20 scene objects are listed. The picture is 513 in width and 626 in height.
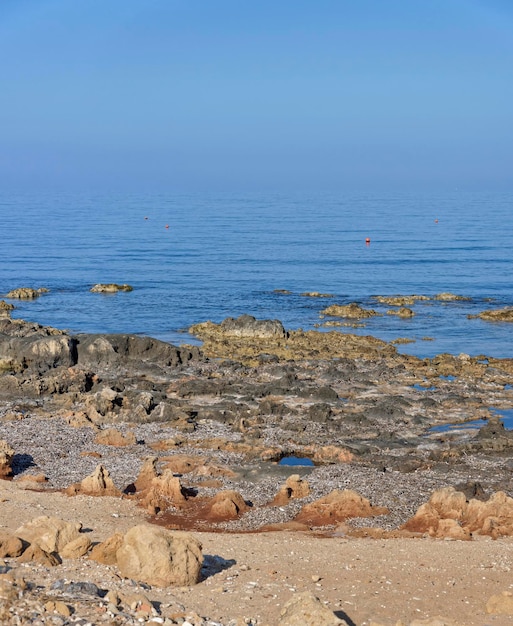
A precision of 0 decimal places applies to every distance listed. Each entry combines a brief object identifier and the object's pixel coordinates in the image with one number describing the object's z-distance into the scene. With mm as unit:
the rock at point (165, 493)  24844
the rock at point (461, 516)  22641
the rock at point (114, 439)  30875
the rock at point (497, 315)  55781
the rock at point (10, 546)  18422
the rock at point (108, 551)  18734
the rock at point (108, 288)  68000
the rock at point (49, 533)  19203
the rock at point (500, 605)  17203
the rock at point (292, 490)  25652
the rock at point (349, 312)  56312
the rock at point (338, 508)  24125
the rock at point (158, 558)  17922
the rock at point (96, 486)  25359
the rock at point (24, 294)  65325
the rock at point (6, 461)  27422
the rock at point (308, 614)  15227
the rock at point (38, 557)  18312
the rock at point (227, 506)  24297
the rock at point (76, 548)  18922
